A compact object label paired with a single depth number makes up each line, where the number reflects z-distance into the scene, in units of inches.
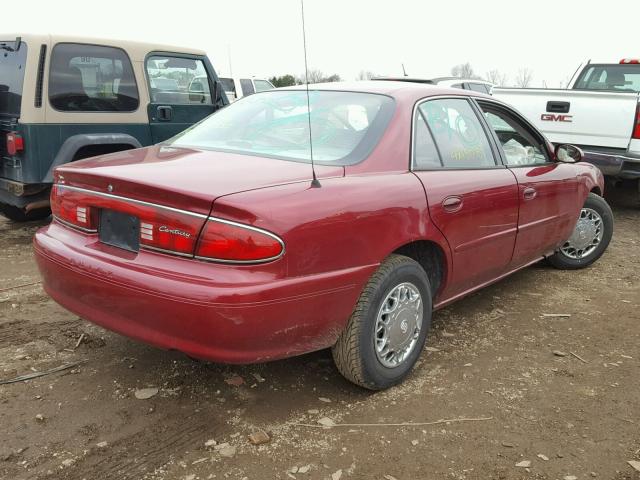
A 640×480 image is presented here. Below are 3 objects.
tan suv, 207.6
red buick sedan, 92.7
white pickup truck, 264.8
